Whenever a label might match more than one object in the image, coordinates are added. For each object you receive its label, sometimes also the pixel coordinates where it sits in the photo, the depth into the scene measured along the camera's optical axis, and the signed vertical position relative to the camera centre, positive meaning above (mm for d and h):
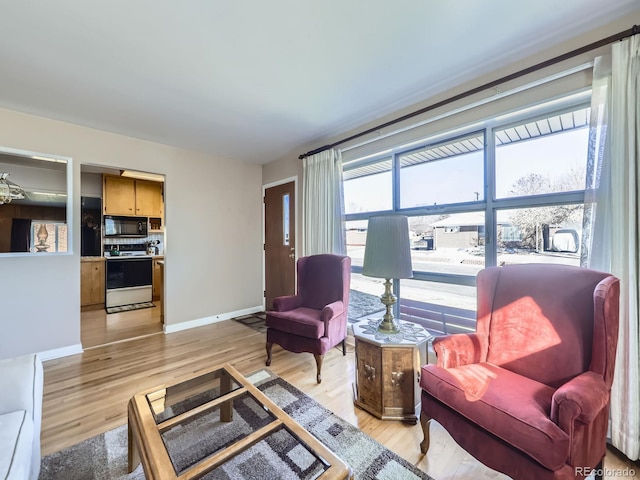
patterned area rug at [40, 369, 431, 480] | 1375 -1217
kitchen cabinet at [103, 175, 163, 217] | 4723 +797
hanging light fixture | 2641 +498
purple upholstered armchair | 2361 -737
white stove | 4719 -662
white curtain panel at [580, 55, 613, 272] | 1562 +349
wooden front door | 4023 -41
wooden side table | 1785 -935
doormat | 3694 -1235
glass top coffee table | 1034 -906
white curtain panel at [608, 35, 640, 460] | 1448 +30
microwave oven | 4840 +249
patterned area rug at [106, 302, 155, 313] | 4555 -1210
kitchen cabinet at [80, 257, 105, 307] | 4539 -729
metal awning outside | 1852 +817
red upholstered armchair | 1064 -707
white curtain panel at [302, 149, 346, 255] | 3139 +418
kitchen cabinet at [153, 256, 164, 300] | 5238 -778
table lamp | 1913 -102
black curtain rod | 1529 +1159
